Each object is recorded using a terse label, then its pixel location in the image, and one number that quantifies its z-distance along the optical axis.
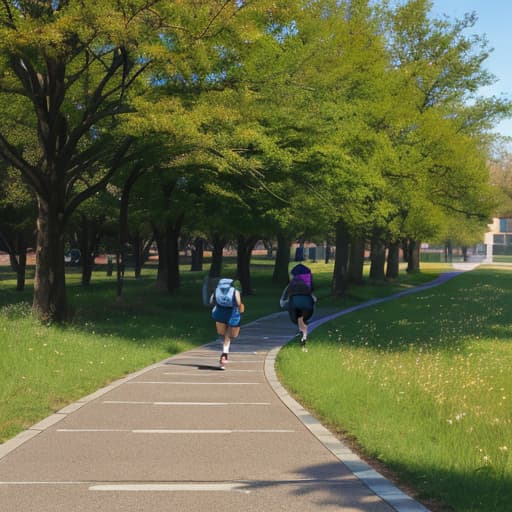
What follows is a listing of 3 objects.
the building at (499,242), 125.44
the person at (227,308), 13.93
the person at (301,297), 15.98
